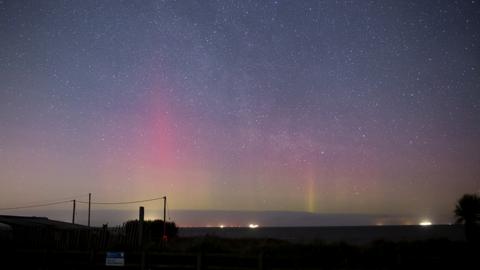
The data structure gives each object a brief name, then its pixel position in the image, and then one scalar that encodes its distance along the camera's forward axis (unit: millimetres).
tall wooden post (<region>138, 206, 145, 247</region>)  22844
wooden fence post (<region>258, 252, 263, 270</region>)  16938
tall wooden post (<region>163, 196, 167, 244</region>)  46422
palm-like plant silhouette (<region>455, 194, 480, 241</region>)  31422
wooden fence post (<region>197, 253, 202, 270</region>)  17438
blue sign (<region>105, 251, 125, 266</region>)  17531
